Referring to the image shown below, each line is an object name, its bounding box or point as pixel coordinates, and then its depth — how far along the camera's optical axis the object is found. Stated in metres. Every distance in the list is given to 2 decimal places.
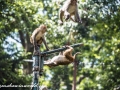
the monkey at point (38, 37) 12.41
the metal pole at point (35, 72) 10.75
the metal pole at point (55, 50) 11.65
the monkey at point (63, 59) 11.69
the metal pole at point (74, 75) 11.57
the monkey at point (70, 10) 12.55
